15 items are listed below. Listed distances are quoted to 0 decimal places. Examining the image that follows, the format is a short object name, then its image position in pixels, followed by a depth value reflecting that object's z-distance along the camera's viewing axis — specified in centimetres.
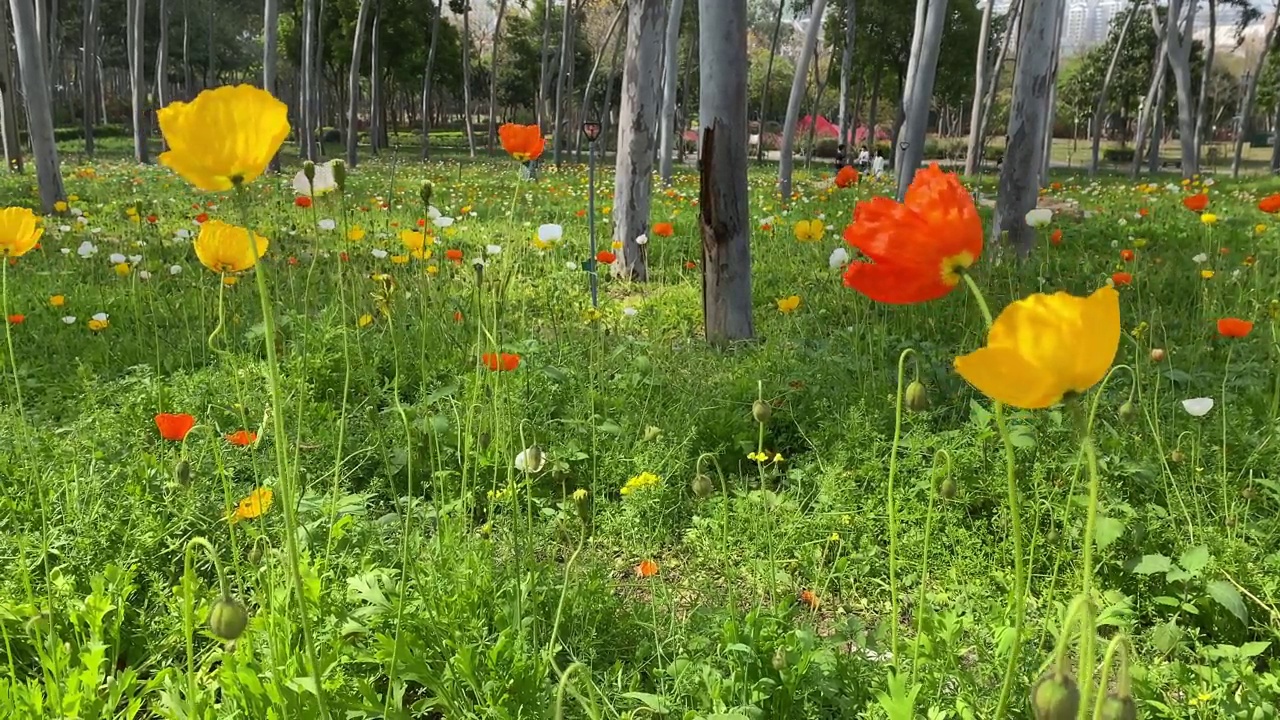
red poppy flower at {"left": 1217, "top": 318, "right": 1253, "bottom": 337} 217
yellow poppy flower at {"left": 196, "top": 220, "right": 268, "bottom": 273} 170
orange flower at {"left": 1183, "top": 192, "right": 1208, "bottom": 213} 365
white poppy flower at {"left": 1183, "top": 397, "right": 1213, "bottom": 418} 180
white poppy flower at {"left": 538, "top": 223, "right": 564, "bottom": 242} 280
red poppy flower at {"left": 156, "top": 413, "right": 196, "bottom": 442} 148
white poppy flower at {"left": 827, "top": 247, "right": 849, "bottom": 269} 301
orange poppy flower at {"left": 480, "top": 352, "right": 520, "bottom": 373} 173
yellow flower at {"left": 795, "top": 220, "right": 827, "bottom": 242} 335
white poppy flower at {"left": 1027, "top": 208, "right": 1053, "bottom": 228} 349
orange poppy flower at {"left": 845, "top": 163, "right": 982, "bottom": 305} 91
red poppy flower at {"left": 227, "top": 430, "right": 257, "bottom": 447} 159
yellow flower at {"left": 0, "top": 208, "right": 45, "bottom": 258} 175
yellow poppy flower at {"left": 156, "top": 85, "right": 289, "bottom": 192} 95
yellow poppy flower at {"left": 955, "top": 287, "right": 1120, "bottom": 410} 70
